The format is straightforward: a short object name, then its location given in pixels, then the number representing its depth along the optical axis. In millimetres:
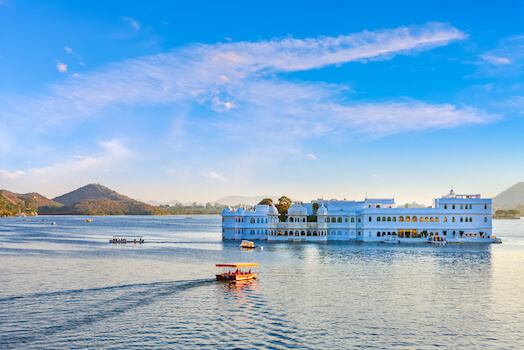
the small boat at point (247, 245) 103312
